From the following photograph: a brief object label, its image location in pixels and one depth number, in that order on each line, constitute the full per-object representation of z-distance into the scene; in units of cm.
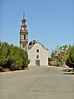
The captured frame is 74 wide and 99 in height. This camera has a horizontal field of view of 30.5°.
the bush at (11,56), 2277
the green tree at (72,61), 2414
